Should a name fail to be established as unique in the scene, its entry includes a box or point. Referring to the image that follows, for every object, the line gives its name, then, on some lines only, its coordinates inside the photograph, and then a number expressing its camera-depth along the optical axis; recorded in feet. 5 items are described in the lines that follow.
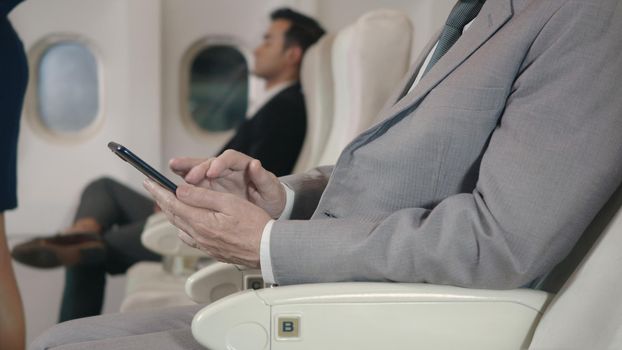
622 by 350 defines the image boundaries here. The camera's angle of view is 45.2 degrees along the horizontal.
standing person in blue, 6.03
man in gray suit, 2.88
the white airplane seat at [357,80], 6.89
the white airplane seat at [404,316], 2.93
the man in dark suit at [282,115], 9.86
